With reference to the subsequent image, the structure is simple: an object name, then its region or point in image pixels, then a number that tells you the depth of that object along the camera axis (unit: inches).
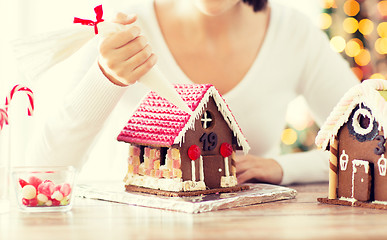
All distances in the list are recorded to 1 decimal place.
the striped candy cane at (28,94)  42.7
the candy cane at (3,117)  41.8
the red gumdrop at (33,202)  42.4
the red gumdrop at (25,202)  42.4
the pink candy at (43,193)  42.3
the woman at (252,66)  63.5
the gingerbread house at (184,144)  46.1
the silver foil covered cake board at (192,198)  42.5
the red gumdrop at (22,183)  42.5
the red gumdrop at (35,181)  42.5
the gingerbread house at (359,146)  43.8
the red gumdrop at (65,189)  42.5
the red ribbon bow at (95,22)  43.6
